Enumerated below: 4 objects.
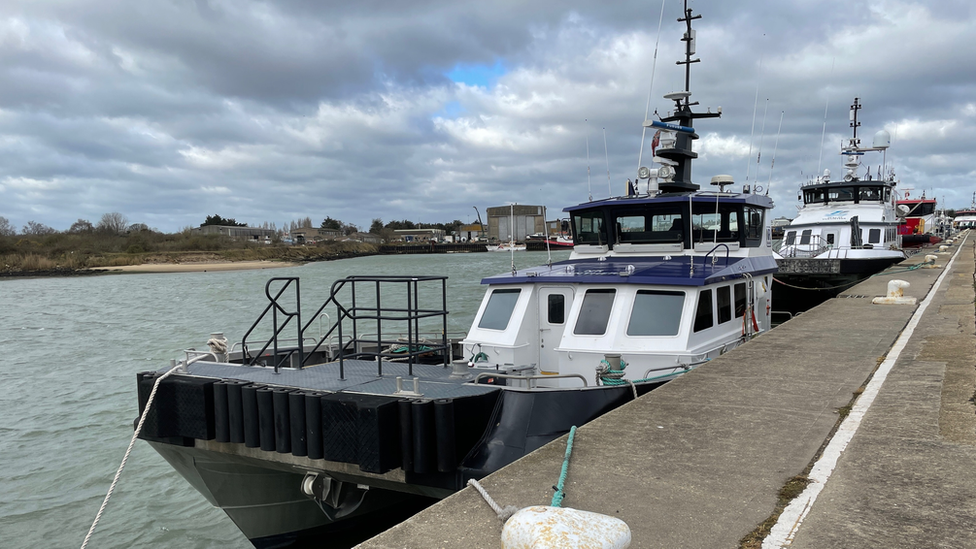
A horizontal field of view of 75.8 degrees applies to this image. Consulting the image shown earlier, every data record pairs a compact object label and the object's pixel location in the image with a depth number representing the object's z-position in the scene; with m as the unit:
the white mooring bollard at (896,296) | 13.66
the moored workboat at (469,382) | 5.56
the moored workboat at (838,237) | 21.80
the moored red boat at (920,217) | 55.40
